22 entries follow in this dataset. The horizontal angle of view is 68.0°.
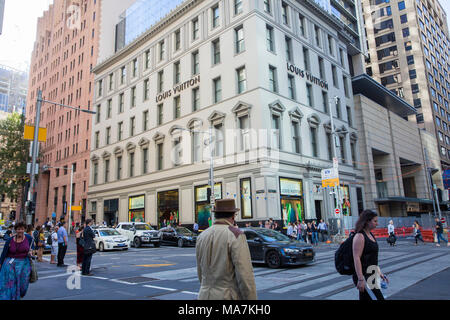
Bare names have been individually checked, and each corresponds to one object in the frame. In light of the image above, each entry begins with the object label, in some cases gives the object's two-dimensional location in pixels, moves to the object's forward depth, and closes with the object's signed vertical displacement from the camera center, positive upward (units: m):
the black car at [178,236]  25.58 -0.73
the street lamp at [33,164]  16.71 +3.44
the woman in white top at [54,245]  15.85 -0.64
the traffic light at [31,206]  16.80 +1.28
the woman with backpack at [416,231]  23.73 -0.95
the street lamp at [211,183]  25.57 +3.42
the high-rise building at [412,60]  67.44 +33.20
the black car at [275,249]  12.79 -1.03
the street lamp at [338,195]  24.92 +1.85
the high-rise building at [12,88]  130.88 +57.85
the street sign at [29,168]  17.33 +3.30
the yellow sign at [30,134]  17.19 +5.09
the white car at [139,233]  25.44 -0.37
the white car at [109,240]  22.38 -0.76
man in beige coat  3.40 -0.41
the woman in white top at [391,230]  22.91 -0.78
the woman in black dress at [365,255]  4.57 -0.48
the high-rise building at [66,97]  55.89 +25.13
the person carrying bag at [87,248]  12.12 -0.64
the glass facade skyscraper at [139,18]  42.00 +28.36
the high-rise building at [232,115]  28.70 +11.07
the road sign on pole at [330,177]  25.16 +3.32
